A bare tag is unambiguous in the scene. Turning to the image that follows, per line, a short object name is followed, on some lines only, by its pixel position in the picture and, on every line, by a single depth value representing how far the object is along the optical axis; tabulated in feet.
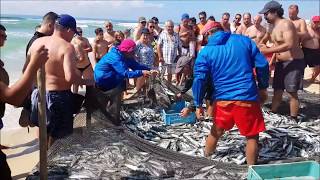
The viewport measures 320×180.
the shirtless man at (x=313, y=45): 32.83
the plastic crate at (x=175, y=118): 22.63
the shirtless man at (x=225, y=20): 38.37
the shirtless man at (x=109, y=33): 35.73
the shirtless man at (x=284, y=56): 21.18
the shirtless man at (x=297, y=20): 29.35
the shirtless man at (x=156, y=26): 40.11
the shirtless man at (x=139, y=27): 36.06
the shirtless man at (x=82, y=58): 29.55
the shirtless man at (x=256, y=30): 35.09
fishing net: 14.92
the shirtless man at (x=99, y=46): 33.45
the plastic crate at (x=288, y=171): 12.28
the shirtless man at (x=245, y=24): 37.73
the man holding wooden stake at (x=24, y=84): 9.01
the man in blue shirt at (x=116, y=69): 21.35
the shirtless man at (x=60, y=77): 15.39
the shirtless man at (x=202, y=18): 39.08
